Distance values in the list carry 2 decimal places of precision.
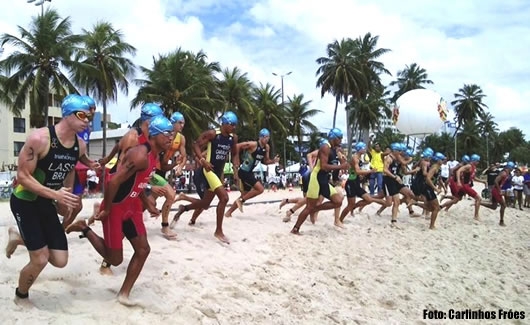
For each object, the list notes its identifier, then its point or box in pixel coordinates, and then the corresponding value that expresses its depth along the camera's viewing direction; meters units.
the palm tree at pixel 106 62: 32.62
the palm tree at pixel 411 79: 62.25
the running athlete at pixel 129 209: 4.15
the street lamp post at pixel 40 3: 28.16
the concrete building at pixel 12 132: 49.00
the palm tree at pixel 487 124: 88.94
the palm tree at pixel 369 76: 52.72
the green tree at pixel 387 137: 77.29
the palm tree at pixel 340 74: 50.03
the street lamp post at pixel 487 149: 86.38
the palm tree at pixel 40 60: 29.09
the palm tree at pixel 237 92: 42.16
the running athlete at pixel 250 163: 8.95
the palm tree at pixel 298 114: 51.03
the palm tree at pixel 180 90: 33.19
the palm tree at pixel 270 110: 46.25
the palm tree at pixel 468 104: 71.19
